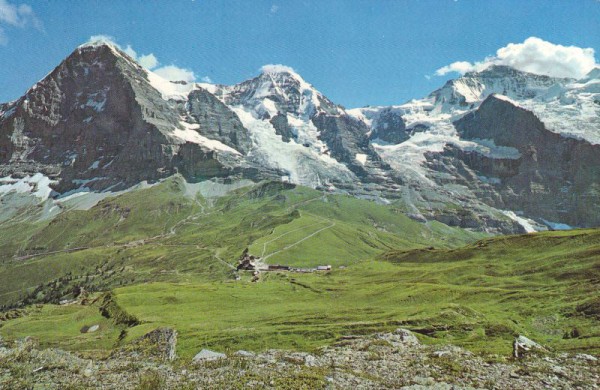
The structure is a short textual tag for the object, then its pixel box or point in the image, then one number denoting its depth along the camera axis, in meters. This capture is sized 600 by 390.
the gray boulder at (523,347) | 45.84
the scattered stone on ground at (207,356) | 40.37
